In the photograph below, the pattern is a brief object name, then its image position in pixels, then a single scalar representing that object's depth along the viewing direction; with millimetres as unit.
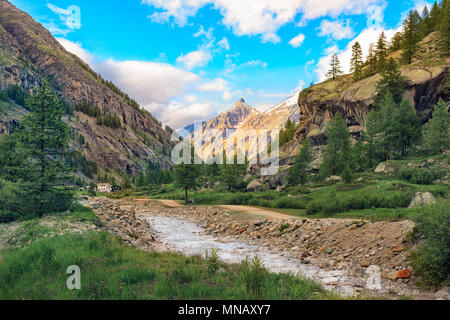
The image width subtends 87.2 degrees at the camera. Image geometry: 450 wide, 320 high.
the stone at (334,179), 35384
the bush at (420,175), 23641
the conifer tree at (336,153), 39812
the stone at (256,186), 49125
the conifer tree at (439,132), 31955
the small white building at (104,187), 101062
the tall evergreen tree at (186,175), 45844
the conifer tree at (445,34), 49281
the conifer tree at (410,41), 55656
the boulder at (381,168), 31125
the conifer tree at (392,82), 49594
